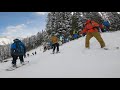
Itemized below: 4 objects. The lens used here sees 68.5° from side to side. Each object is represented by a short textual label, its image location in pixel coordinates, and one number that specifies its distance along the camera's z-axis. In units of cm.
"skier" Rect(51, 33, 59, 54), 579
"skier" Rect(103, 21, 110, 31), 762
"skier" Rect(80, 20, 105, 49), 446
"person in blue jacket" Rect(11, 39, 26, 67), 421
